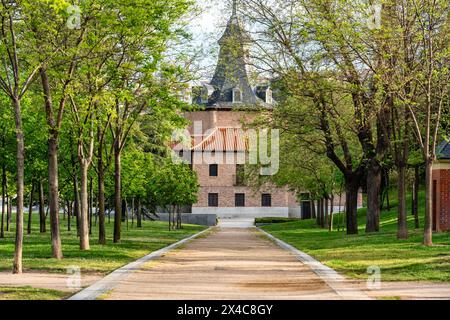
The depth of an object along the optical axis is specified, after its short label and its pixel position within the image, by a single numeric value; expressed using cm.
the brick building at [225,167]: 9319
